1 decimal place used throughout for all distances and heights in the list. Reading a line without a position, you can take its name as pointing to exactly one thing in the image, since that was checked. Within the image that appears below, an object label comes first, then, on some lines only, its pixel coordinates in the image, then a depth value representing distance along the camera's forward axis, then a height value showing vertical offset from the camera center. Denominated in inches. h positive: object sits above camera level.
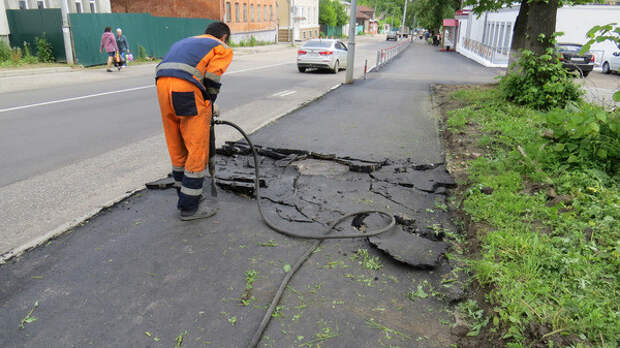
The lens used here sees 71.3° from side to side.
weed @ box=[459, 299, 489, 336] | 116.1 -73.2
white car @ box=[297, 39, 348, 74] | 826.8 -21.5
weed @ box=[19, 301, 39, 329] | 116.9 -73.4
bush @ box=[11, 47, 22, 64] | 738.3 -24.8
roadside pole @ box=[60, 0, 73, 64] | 743.1 +14.7
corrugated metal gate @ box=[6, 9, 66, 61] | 793.6 +23.8
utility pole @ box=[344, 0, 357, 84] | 673.0 -7.3
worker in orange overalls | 163.8 -20.4
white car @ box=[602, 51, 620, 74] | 876.1 -34.8
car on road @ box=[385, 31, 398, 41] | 3208.7 +58.5
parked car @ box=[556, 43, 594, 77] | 818.2 -22.1
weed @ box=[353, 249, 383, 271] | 147.2 -72.5
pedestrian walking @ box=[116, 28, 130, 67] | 793.6 -6.8
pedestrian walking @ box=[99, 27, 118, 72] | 743.1 -6.5
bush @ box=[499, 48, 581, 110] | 379.9 -32.6
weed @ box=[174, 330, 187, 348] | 110.2 -73.9
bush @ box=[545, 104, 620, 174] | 195.9 -41.0
